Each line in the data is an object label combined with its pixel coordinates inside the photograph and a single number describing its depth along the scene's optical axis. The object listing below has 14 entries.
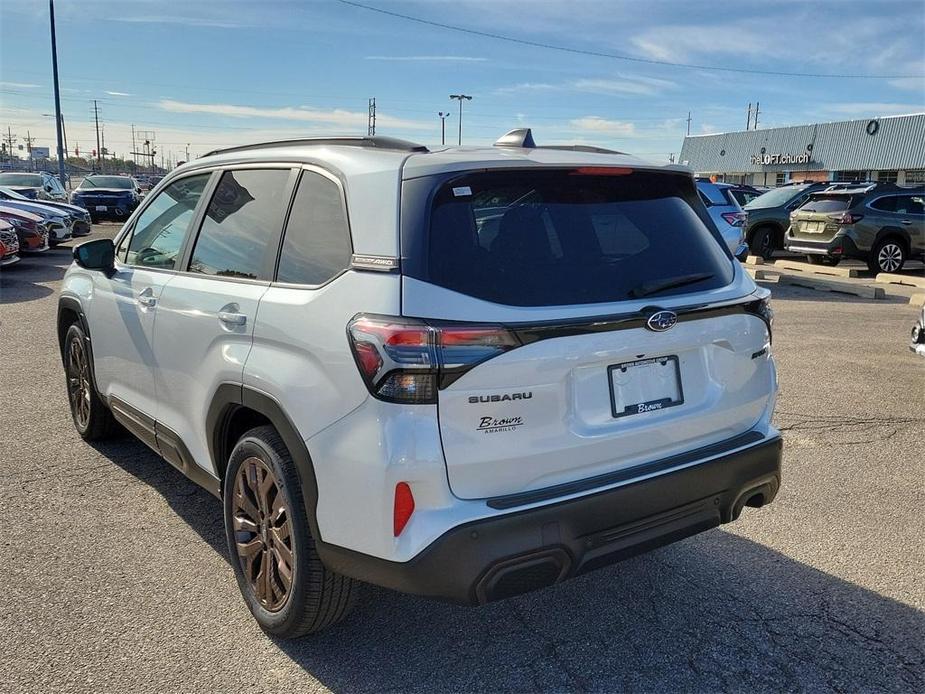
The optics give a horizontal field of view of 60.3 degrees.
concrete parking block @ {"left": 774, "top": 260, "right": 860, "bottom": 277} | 15.51
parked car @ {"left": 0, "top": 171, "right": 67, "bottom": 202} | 23.08
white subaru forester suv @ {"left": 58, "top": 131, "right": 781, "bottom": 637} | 2.41
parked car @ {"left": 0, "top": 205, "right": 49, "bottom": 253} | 15.34
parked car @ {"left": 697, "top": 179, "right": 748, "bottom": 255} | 13.38
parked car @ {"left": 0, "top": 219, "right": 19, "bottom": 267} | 12.94
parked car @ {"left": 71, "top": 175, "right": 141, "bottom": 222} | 25.04
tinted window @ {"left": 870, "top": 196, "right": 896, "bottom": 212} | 15.79
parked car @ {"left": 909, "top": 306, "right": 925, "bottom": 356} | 7.04
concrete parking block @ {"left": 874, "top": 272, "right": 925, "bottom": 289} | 14.08
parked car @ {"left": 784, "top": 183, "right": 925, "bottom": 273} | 15.68
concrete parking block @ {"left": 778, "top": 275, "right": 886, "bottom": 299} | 12.75
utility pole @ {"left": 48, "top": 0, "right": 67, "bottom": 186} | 31.80
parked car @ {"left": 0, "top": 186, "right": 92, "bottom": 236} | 18.09
